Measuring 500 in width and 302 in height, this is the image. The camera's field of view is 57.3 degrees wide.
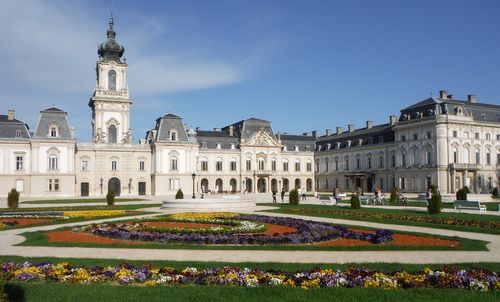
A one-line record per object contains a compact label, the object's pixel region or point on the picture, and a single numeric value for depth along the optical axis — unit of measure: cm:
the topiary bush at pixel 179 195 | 3722
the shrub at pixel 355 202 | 2903
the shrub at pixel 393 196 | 3738
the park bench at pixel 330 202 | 3558
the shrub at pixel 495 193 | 4801
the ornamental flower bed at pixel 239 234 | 1452
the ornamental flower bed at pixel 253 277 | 841
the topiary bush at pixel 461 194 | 3344
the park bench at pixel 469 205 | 2575
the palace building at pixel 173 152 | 5434
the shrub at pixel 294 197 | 3414
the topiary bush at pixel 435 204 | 2420
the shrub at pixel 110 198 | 3366
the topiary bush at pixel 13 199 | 3019
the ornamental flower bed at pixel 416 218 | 1884
